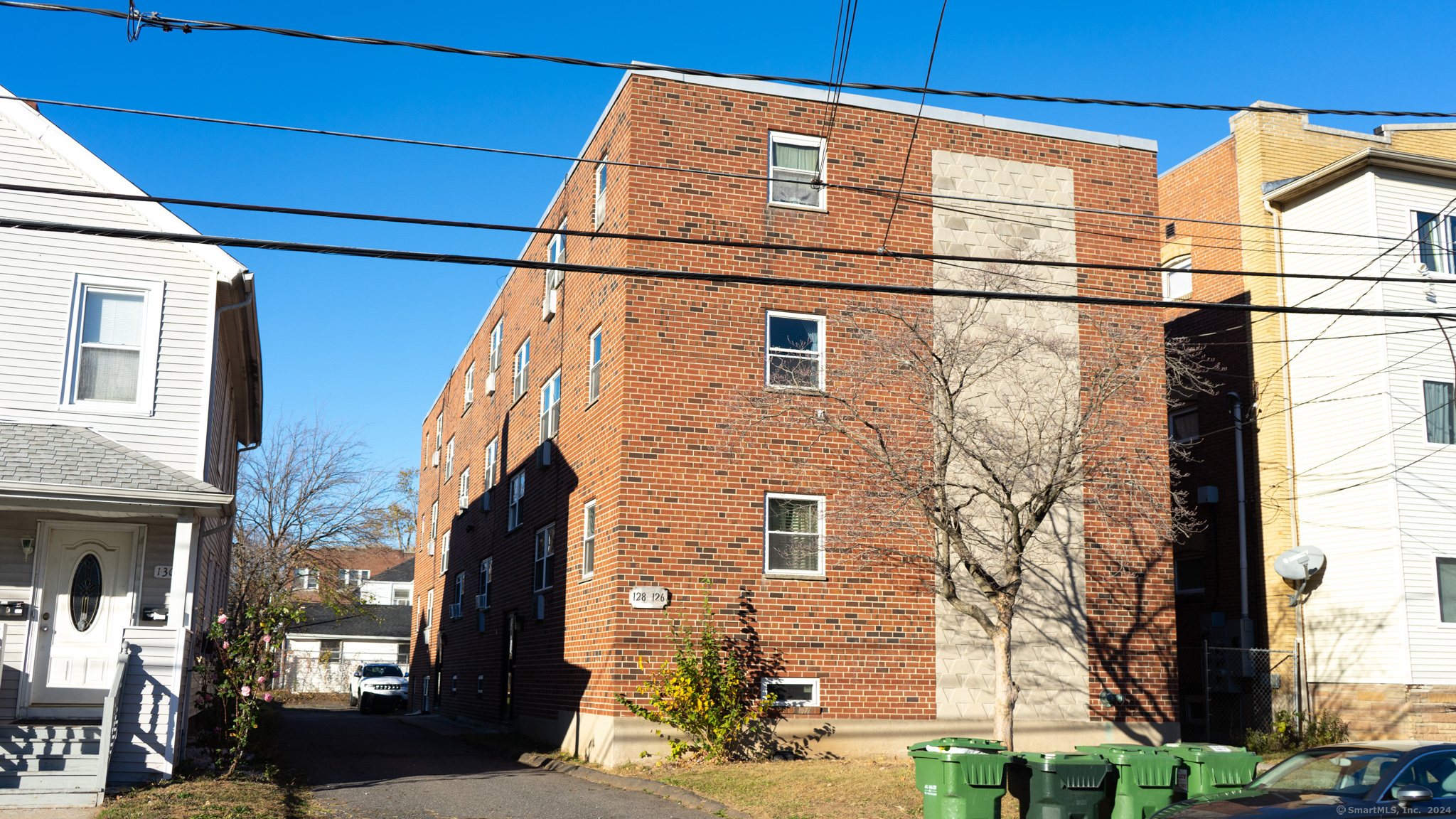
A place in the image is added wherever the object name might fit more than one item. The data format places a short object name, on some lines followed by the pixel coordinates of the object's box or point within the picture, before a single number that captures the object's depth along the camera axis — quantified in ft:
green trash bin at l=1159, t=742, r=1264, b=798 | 39.06
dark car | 29.32
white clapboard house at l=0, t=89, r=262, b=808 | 44.65
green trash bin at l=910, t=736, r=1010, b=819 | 36.73
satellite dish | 71.51
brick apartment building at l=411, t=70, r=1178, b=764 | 57.41
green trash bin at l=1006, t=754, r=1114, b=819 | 37.42
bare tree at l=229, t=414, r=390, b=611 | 136.56
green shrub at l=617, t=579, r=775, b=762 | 54.24
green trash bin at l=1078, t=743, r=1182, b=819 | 38.24
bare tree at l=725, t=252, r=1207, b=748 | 50.24
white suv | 127.13
